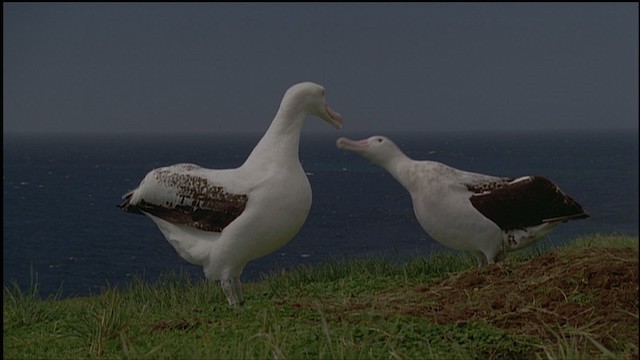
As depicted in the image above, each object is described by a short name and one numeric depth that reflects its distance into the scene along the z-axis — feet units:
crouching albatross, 47.91
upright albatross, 41.81
